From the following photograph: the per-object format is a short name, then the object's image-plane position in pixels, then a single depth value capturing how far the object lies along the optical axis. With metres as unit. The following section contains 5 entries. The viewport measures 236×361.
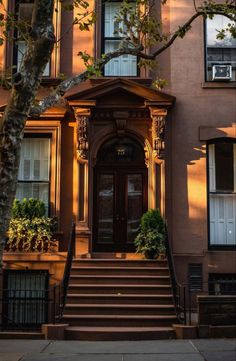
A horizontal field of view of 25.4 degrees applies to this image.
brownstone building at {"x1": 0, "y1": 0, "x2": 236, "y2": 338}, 13.86
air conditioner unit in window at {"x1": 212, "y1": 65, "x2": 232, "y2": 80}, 14.31
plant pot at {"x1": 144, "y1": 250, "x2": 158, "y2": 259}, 13.13
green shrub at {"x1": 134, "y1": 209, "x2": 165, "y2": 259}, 13.07
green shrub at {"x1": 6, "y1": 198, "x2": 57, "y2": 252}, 13.33
